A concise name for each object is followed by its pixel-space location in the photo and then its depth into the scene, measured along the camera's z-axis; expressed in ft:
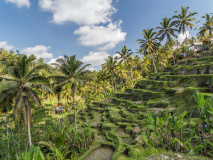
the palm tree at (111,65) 109.70
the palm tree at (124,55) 107.55
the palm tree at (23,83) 31.35
